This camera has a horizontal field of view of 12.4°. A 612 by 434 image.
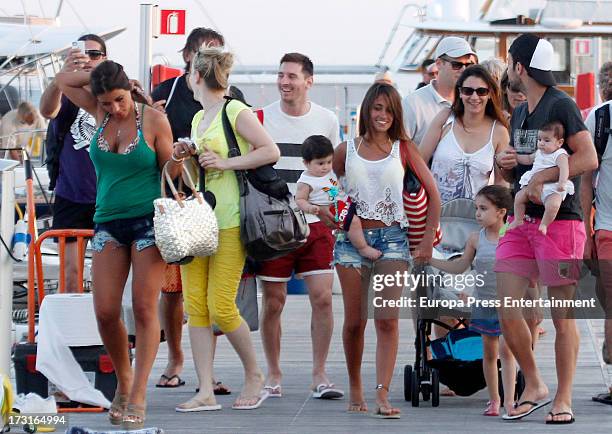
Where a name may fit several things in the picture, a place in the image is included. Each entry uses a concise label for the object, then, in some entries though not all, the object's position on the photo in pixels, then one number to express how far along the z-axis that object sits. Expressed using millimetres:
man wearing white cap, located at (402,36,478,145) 17373
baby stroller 15231
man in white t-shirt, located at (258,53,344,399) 16094
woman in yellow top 14606
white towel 14614
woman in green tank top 13643
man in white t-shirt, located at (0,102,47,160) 42455
